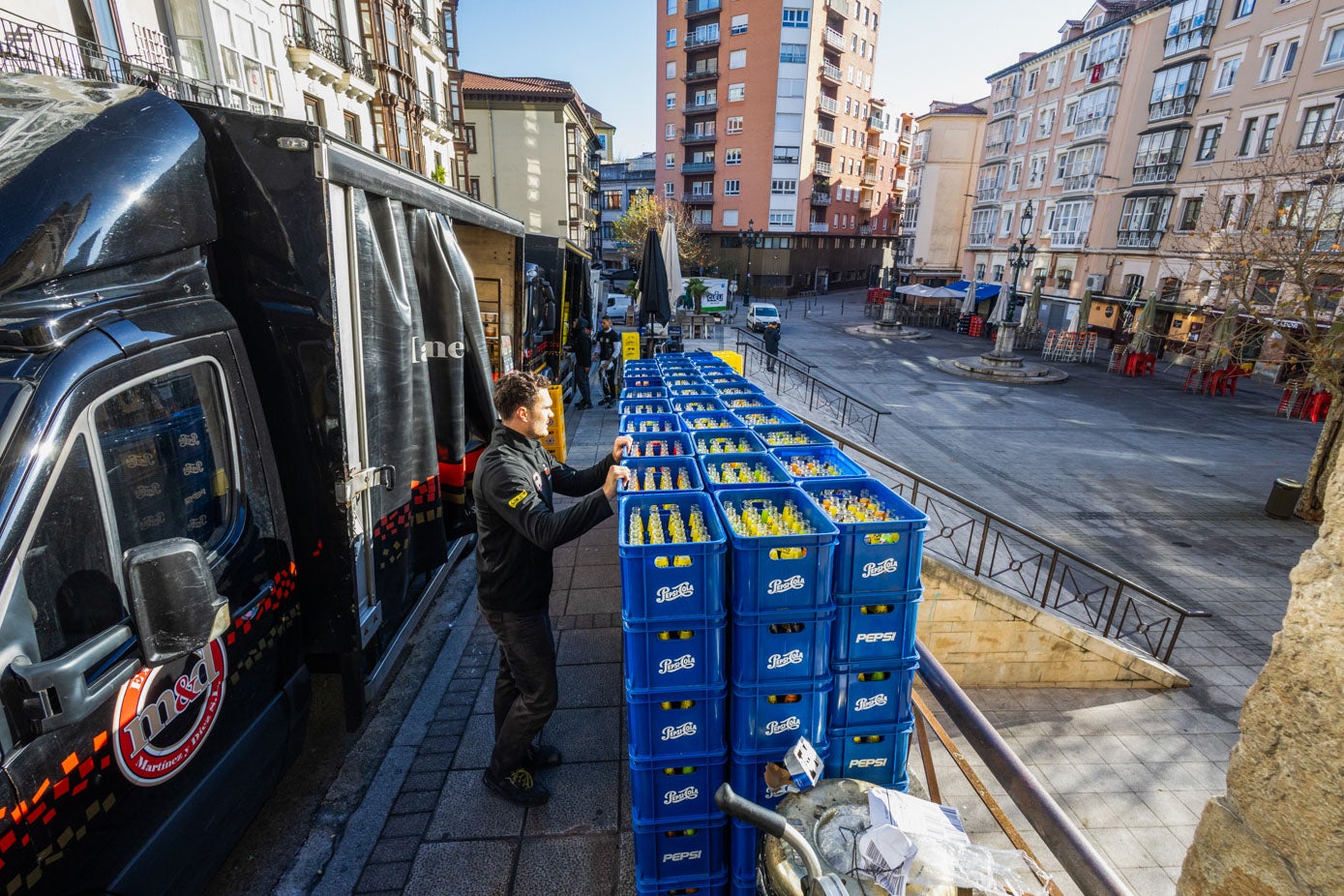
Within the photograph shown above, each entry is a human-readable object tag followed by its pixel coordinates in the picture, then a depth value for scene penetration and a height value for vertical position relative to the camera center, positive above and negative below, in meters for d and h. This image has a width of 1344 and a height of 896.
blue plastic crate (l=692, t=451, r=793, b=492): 3.62 -1.28
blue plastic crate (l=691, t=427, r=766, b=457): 4.53 -1.32
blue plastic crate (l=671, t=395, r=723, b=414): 5.93 -1.33
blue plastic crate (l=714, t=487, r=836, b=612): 2.71 -1.32
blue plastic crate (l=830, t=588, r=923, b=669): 2.88 -1.65
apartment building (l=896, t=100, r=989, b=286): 47.94 +6.61
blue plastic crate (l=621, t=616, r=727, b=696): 2.77 -1.74
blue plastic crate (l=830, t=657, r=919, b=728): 2.95 -2.00
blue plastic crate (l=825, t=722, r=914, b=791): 3.02 -2.33
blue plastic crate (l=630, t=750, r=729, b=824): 2.94 -2.45
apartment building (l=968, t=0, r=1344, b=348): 23.77 +6.54
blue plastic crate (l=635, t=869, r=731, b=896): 3.04 -3.01
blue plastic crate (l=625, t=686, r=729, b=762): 2.85 -2.10
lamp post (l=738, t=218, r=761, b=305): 45.88 +2.06
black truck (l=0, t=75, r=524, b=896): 1.94 -0.88
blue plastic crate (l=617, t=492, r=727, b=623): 2.68 -1.37
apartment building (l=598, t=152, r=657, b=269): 77.06 +9.28
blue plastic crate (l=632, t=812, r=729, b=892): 3.00 -2.82
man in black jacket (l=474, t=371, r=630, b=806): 3.22 -1.66
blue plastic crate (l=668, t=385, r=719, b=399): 6.43 -1.33
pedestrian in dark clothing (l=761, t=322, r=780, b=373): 21.00 -2.55
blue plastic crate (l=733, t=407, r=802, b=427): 5.37 -1.35
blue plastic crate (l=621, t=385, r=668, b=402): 6.36 -1.36
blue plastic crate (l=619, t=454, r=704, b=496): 3.78 -1.32
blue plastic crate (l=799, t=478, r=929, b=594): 2.82 -1.29
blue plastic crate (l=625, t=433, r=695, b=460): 4.53 -1.33
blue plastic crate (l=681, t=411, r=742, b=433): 5.16 -1.32
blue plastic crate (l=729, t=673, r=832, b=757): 2.85 -2.04
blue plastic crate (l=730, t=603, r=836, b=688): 2.78 -1.69
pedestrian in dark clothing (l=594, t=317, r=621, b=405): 13.68 -2.25
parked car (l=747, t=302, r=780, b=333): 30.12 -2.52
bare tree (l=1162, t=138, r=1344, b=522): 11.00 -0.33
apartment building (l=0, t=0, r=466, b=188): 9.98 +4.44
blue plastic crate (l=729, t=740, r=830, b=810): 2.91 -2.35
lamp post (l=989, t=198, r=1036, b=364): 24.81 -2.54
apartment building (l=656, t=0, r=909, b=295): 48.12 +11.61
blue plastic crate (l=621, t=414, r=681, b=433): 5.09 -1.32
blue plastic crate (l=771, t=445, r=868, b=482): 3.94 -1.29
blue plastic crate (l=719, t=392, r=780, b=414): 5.91 -1.36
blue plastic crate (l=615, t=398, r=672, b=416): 5.88 -1.36
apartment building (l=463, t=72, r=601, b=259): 38.31 +6.89
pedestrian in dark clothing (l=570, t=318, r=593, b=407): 12.64 -2.01
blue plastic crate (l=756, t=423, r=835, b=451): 4.85 -1.35
